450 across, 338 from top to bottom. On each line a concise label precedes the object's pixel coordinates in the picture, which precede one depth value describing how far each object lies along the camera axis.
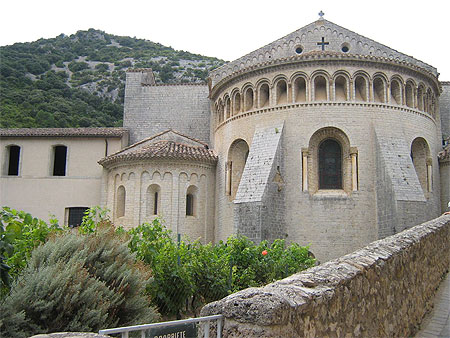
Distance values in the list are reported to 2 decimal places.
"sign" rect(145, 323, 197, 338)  3.01
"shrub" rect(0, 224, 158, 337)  5.48
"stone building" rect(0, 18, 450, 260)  16.80
